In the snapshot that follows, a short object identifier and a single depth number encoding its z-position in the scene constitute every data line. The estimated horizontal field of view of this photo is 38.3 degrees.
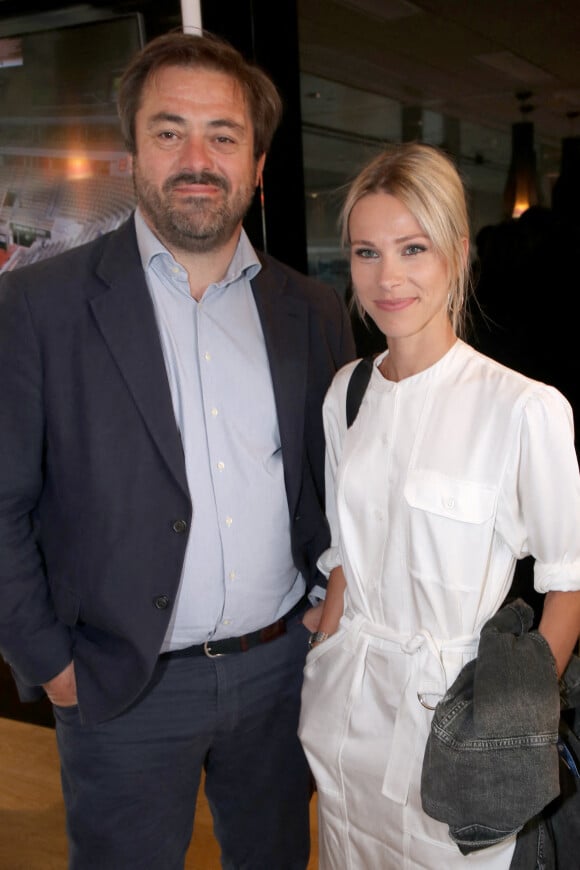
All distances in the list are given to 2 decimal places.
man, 1.62
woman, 1.38
